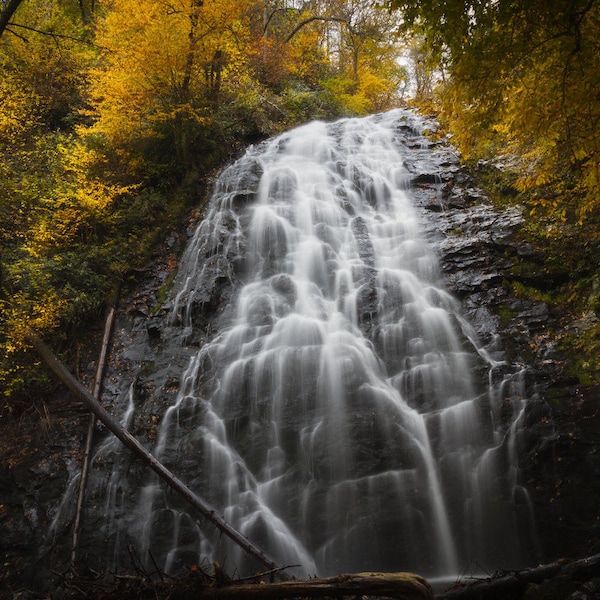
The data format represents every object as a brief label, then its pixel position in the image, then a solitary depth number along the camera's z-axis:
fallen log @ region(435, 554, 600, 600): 3.76
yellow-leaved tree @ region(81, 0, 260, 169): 10.20
